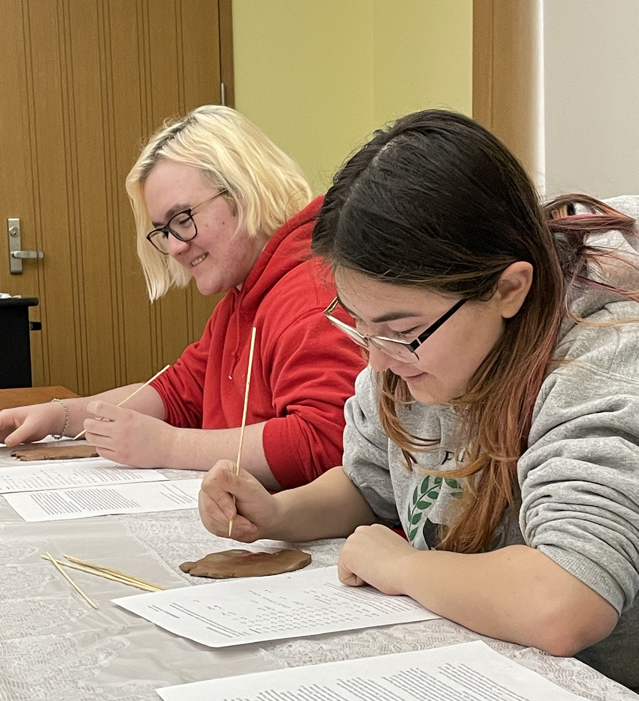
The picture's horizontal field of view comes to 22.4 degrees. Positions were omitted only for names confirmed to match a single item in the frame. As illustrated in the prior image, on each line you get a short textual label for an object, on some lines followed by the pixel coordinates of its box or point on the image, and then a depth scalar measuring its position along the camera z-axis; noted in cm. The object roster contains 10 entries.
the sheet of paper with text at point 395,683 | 171
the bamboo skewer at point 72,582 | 227
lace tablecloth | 180
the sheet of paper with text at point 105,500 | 295
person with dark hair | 193
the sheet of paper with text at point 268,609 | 203
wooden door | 558
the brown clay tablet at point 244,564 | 247
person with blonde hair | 315
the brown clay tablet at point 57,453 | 337
